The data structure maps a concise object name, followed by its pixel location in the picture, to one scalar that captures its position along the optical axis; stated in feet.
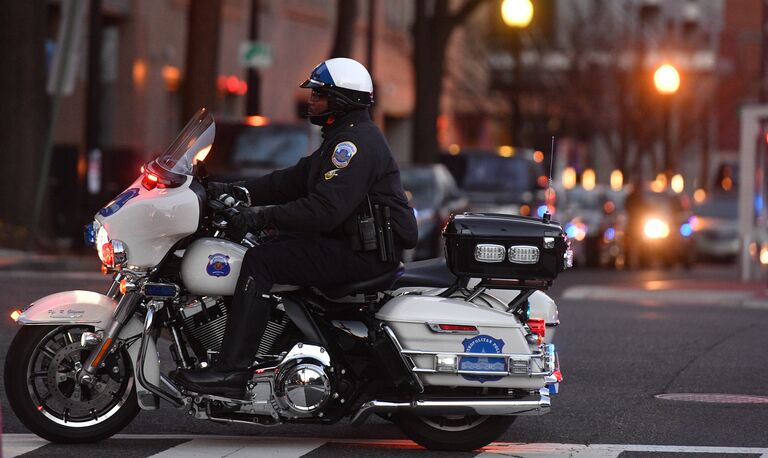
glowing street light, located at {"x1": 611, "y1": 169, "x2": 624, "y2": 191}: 215.02
